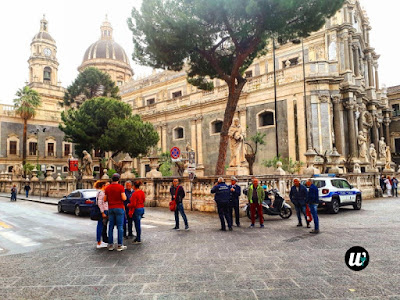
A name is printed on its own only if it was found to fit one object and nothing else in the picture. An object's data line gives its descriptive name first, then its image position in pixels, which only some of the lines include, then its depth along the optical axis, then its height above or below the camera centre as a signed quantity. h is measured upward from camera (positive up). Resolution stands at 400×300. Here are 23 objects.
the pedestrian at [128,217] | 8.53 -1.30
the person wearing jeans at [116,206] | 6.90 -0.80
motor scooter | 11.16 -1.49
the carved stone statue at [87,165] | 23.88 +0.50
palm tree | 41.00 +9.21
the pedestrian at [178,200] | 9.34 -0.94
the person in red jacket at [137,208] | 7.69 -0.96
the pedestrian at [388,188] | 20.58 -1.59
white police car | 12.45 -1.19
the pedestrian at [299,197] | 9.35 -0.94
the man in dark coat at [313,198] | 8.76 -0.92
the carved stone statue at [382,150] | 28.70 +1.33
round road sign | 12.66 +0.63
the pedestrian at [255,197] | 9.65 -0.93
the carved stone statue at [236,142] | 13.72 +1.16
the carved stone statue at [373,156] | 24.34 +0.68
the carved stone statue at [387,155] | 29.48 +0.90
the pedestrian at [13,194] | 22.84 -1.56
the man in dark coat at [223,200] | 9.06 -0.94
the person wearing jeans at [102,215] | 7.16 -1.04
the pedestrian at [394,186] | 20.48 -1.47
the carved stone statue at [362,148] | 25.66 +1.40
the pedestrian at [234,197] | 9.45 -0.90
